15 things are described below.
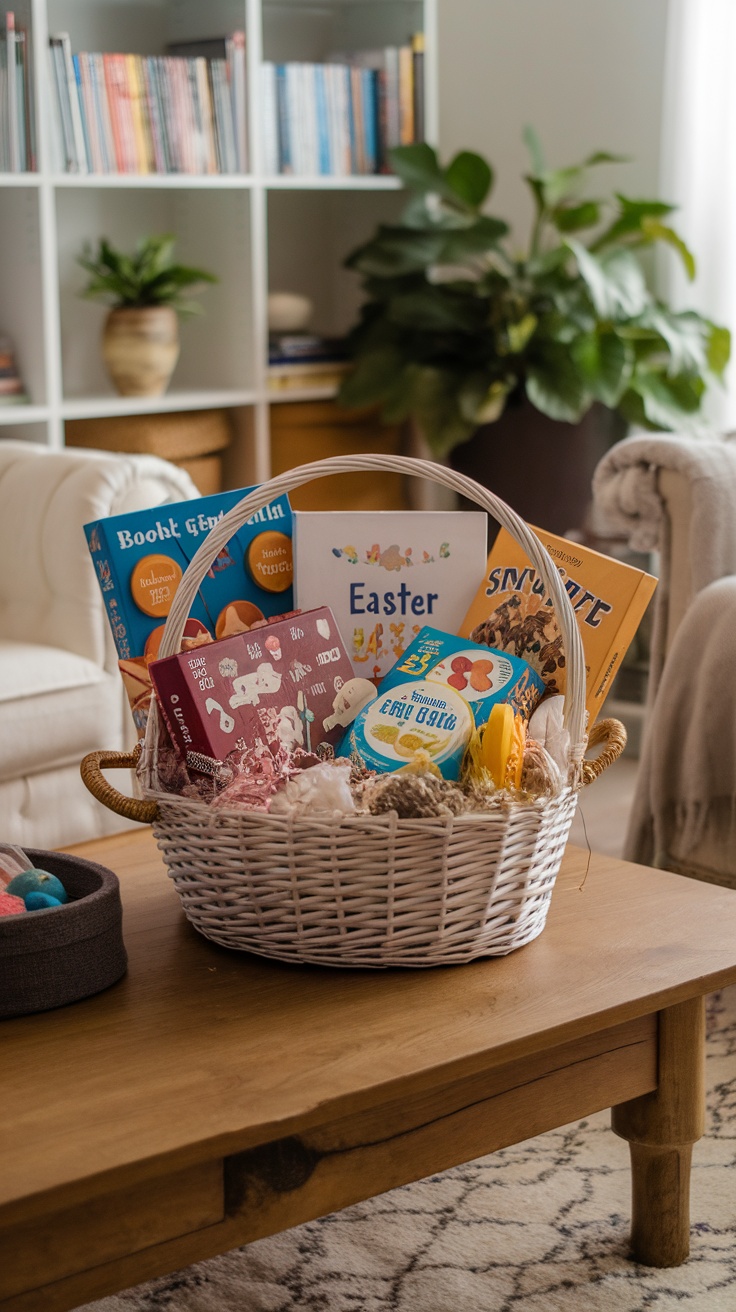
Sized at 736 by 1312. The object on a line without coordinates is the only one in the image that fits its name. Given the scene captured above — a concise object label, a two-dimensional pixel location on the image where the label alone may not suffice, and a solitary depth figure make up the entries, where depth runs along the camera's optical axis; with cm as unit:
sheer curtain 303
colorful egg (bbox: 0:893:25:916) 95
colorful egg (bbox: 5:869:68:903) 99
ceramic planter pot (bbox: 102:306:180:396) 290
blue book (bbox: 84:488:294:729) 111
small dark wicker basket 90
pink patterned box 101
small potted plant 288
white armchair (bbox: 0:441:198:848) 189
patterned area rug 111
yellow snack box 110
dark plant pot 308
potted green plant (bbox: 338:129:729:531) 290
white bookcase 276
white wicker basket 92
